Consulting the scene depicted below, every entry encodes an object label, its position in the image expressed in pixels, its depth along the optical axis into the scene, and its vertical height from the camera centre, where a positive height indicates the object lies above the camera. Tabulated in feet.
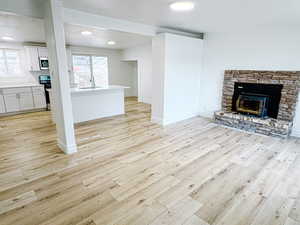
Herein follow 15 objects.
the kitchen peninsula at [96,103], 15.12 -2.68
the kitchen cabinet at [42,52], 20.10 +2.38
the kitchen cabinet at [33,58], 19.43 +1.66
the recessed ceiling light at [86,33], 14.50 +3.34
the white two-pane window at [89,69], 24.43 +0.60
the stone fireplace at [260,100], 12.30 -1.98
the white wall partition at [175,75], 13.92 -0.11
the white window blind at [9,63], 19.01 +1.07
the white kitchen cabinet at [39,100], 19.66 -2.93
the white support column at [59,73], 8.34 +0.01
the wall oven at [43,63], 20.35 +1.14
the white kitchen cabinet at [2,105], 17.58 -3.18
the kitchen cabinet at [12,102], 17.95 -2.95
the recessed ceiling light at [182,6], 8.66 +3.37
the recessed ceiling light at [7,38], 16.66 +3.30
